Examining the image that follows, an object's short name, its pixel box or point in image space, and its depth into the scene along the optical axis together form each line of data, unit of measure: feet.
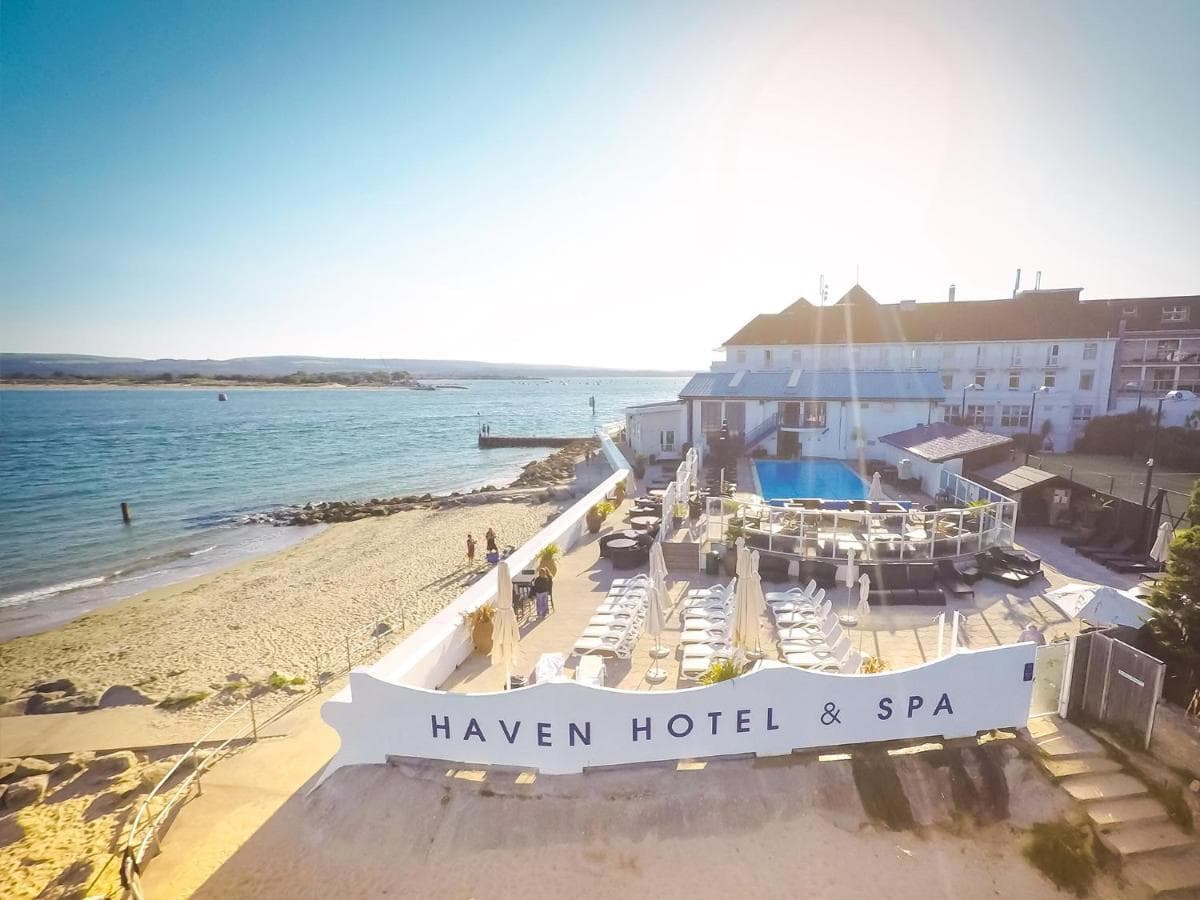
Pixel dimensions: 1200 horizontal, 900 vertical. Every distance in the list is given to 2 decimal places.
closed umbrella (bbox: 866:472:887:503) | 54.54
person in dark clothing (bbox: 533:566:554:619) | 39.60
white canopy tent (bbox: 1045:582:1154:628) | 29.66
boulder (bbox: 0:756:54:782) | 32.14
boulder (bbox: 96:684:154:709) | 40.50
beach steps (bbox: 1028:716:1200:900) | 19.26
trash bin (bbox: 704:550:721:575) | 47.21
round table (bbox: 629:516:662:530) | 54.72
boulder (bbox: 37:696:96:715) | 40.09
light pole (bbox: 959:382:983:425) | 110.22
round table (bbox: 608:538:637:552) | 48.52
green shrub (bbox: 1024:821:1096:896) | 19.21
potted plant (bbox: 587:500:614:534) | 60.13
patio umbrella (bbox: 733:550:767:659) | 29.45
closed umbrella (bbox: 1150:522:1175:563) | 41.96
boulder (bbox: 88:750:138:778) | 32.14
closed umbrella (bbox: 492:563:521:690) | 28.40
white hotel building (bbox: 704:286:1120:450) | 110.73
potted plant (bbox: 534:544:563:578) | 45.98
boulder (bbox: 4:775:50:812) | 29.81
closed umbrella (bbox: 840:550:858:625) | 37.40
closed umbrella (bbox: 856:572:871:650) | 35.32
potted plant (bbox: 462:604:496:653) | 34.47
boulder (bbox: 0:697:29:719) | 40.45
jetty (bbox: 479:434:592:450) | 219.12
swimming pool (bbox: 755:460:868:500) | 71.20
